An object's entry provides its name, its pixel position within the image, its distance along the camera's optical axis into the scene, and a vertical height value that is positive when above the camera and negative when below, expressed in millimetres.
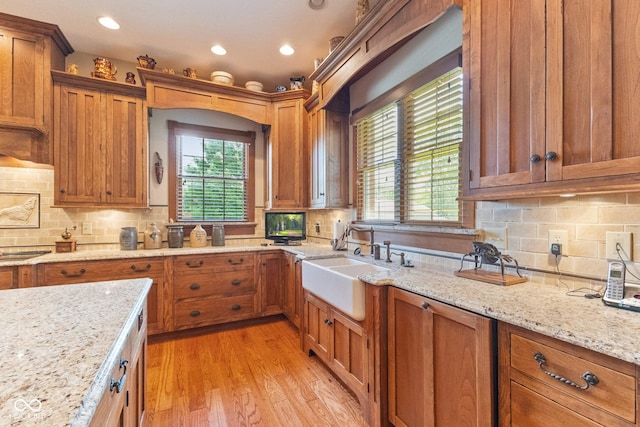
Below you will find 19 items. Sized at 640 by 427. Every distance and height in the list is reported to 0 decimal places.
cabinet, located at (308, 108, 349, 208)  3092 +580
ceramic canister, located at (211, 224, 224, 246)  3510 -282
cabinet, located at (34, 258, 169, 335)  2536 -565
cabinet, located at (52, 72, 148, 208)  2807 +705
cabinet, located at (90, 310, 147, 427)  760 -597
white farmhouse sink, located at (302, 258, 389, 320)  1733 -473
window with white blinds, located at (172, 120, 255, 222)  3559 +502
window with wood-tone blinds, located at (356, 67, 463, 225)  1945 +449
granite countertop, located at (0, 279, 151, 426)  542 -364
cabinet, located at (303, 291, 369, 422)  1777 -930
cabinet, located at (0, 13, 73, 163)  2535 +1138
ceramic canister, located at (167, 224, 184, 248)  3252 -261
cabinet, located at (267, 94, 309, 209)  3520 +712
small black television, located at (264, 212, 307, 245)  3732 -173
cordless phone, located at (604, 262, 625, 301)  1097 -267
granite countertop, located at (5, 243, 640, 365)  844 -363
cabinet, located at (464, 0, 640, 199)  986 +462
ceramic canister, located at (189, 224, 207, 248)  3369 -284
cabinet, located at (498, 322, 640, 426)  801 -534
